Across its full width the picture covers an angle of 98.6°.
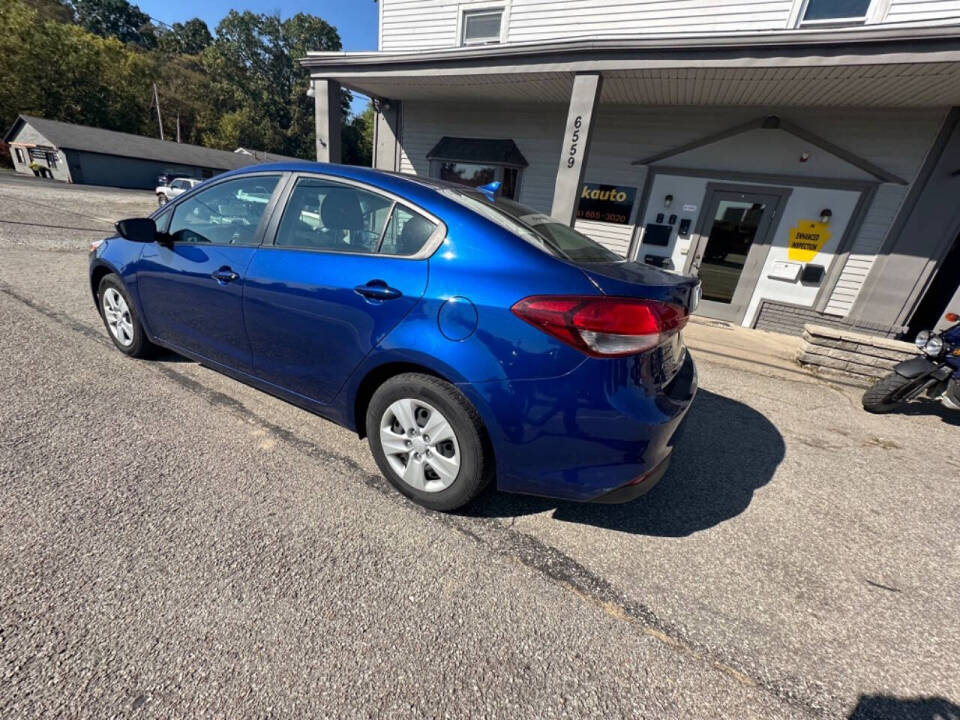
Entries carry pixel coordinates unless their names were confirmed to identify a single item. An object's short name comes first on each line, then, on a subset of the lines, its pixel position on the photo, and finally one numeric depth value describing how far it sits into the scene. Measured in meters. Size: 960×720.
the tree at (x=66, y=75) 37.31
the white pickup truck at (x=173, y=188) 22.91
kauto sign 7.71
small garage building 31.09
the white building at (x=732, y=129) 5.19
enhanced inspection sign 6.61
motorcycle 3.67
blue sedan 1.73
